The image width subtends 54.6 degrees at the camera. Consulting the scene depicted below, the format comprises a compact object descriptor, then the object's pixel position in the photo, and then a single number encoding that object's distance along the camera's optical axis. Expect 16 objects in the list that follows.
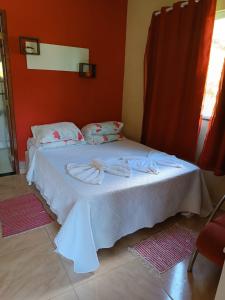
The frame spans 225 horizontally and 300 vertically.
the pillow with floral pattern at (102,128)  2.95
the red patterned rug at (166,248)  1.67
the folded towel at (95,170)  1.80
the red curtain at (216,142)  2.05
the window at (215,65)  2.17
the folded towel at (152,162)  2.05
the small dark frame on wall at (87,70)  3.00
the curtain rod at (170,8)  2.26
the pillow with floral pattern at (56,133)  2.62
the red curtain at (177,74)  2.21
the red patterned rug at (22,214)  1.99
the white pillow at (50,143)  2.58
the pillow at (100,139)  2.89
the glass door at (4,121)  2.56
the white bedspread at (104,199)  1.52
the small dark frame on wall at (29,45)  2.57
